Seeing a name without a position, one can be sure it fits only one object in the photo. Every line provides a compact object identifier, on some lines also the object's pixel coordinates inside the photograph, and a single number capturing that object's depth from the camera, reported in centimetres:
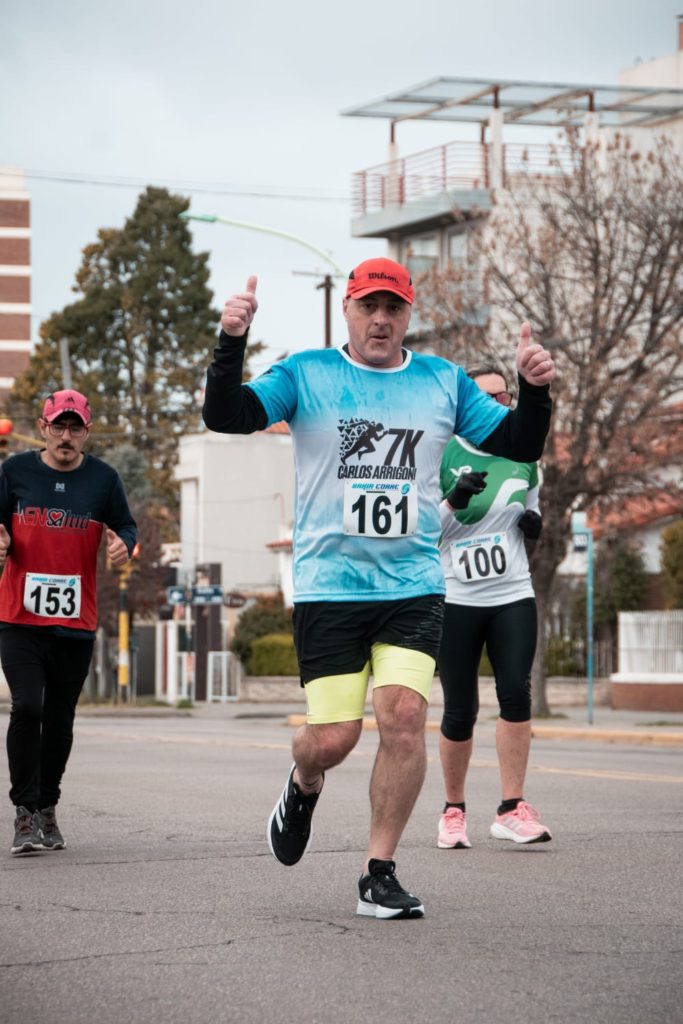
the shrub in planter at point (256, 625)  5309
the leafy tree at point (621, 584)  3991
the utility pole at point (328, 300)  4847
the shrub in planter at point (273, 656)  5116
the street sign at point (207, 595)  4950
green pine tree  7575
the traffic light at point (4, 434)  3319
